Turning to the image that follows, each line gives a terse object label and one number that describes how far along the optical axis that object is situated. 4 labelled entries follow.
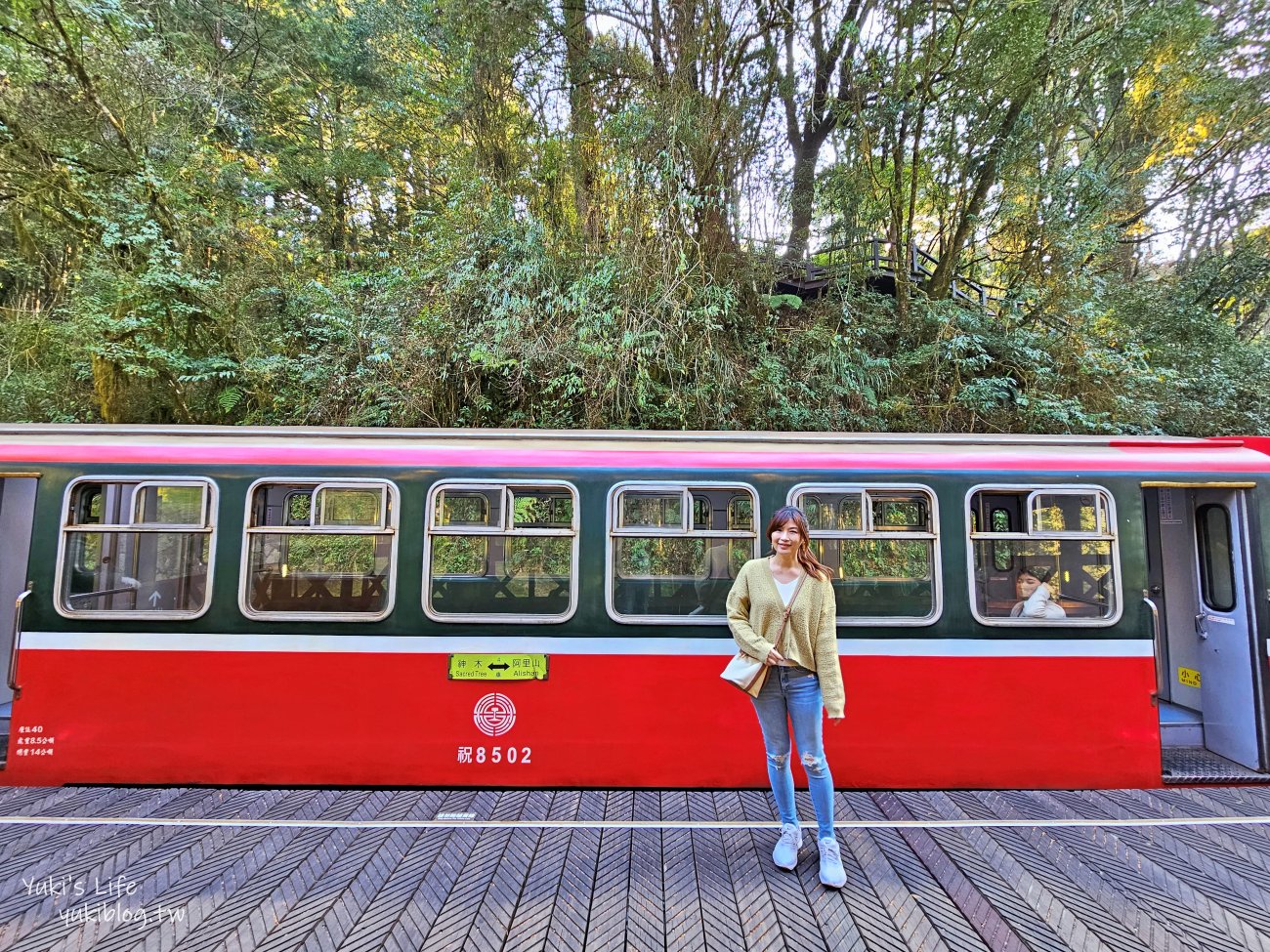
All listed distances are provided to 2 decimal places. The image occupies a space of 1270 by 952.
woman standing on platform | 3.08
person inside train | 4.23
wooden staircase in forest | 12.04
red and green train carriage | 4.13
